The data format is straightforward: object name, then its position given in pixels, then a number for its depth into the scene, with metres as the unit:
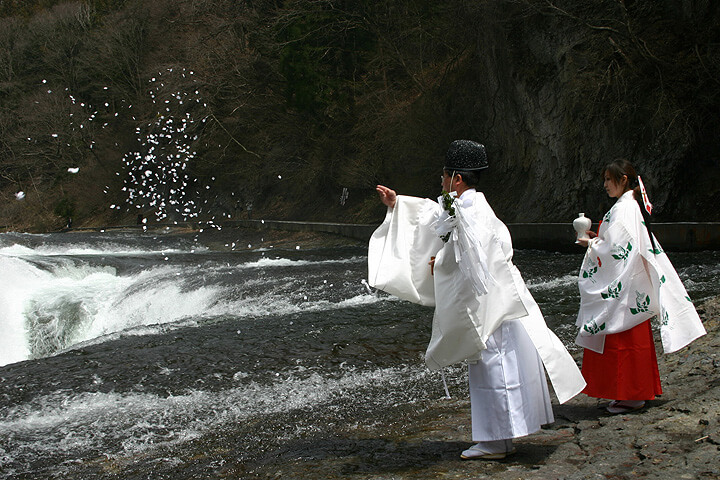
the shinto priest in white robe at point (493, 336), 3.95
